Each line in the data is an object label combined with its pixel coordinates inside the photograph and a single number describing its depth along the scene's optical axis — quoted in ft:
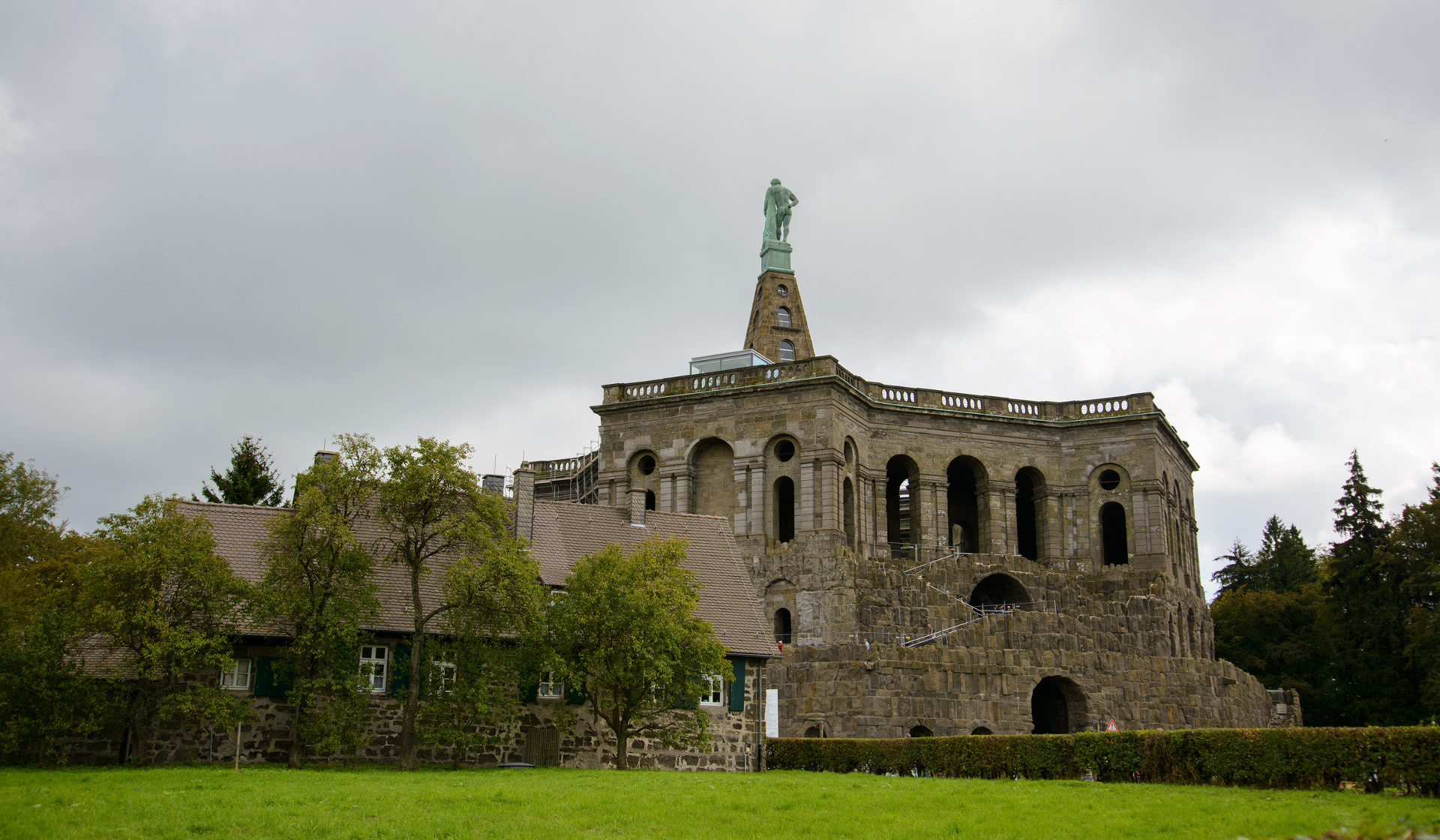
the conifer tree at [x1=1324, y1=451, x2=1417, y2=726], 177.99
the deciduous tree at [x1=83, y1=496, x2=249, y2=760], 90.68
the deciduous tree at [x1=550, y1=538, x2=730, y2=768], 99.14
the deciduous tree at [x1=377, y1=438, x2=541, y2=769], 96.53
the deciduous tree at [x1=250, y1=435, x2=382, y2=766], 94.12
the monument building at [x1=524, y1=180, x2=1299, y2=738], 130.31
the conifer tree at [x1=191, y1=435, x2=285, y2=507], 164.86
